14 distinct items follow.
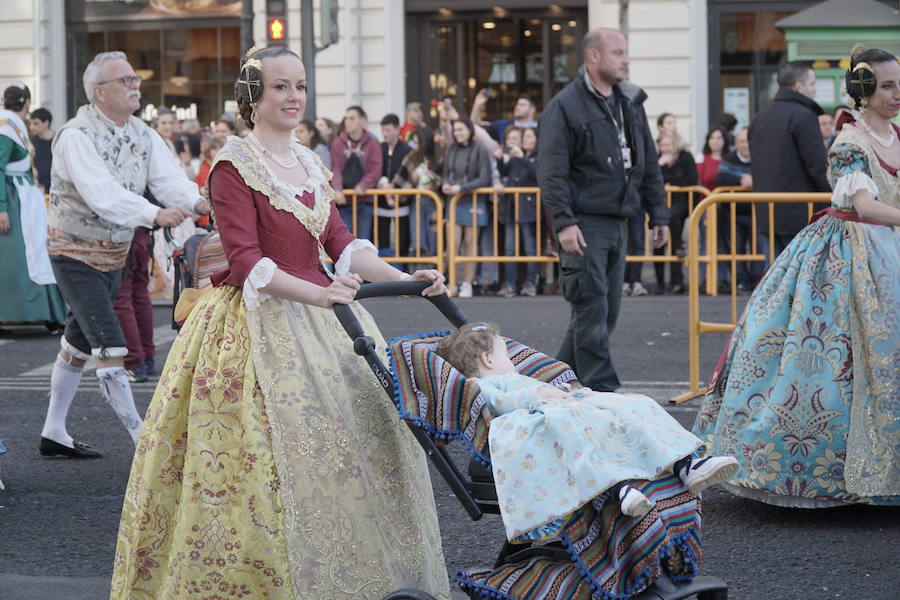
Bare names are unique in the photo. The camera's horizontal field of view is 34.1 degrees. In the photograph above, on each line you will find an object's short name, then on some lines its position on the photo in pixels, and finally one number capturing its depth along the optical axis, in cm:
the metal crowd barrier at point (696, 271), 845
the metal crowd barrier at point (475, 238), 1470
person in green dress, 1185
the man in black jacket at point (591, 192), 795
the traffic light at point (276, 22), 1541
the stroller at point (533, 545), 408
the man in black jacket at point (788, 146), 1038
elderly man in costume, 698
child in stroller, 401
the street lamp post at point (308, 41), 1530
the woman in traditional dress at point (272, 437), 436
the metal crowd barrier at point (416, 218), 1484
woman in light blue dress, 599
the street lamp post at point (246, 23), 1576
